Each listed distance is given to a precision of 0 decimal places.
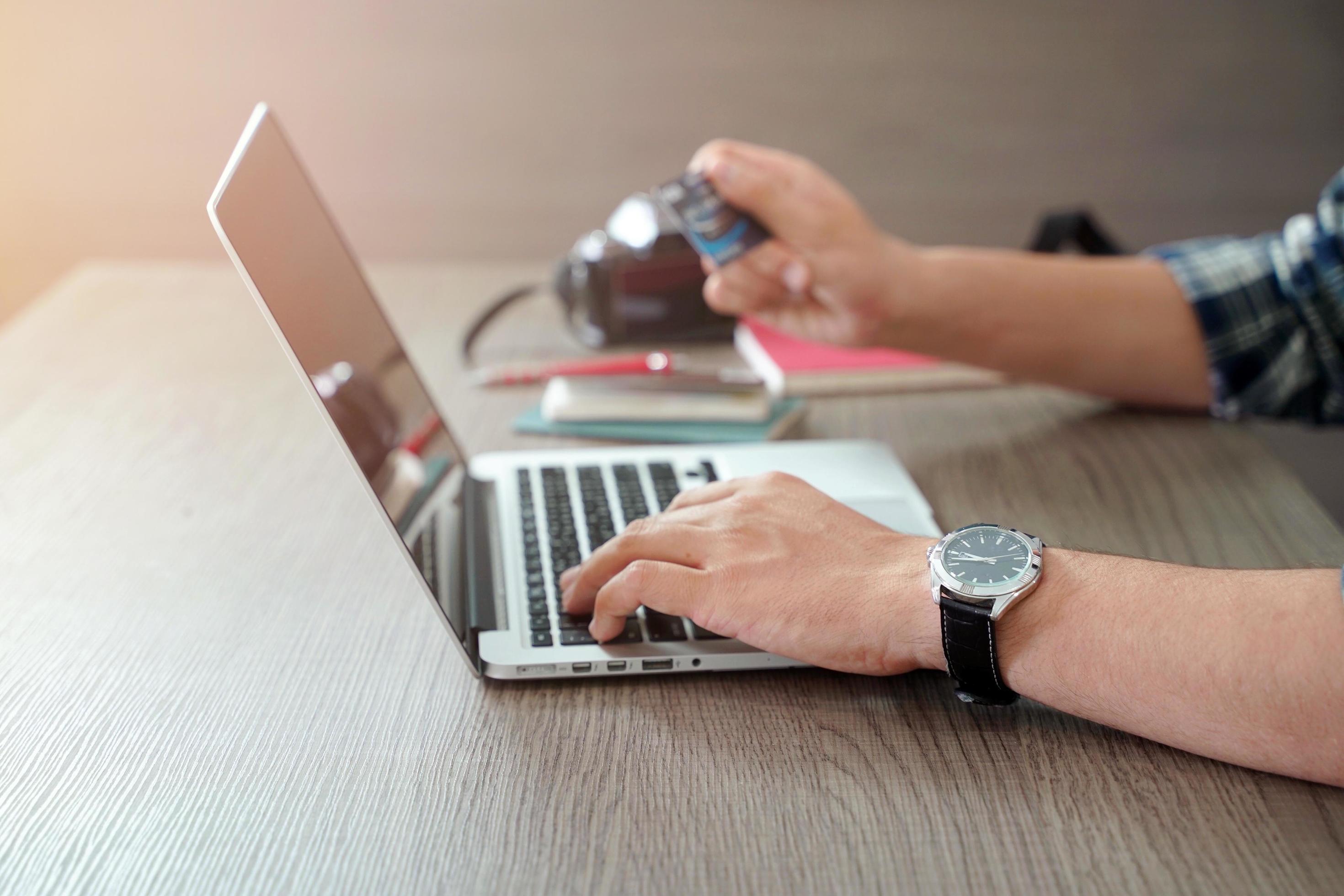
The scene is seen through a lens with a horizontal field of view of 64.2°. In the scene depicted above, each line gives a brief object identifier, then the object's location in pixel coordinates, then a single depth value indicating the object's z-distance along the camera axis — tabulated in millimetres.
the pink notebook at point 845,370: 1014
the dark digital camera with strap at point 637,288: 1104
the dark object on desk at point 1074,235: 1163
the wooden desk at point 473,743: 480
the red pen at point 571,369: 1018
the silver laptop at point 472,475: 603
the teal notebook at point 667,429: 910
